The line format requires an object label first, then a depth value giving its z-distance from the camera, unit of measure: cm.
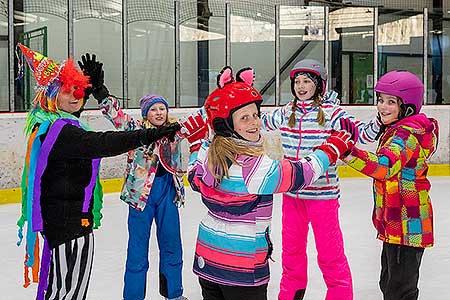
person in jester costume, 259
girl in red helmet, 231
